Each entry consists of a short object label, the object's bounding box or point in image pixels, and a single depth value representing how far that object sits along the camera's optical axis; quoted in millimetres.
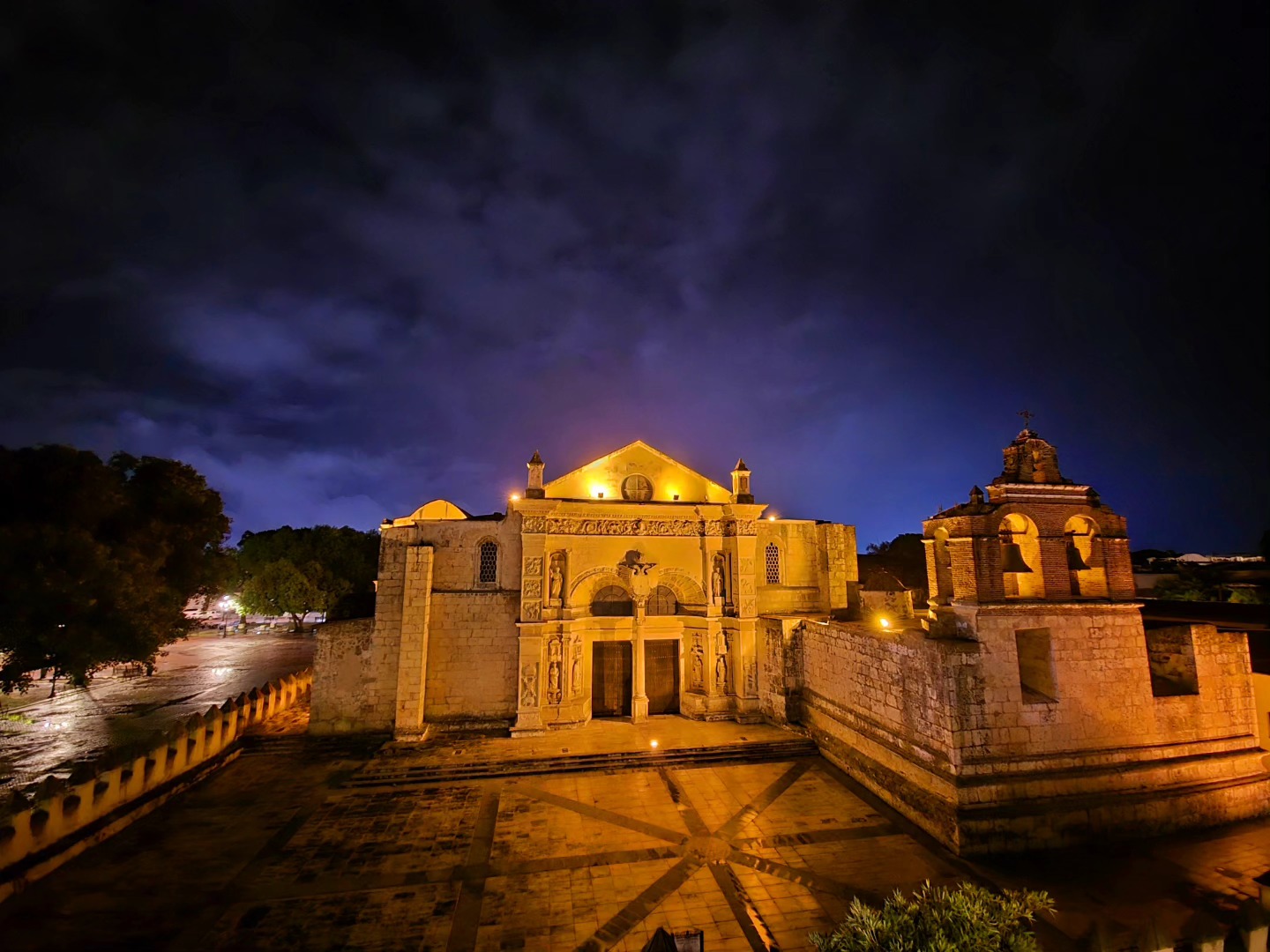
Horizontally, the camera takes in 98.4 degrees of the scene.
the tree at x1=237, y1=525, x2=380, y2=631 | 43594
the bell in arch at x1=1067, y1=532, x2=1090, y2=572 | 13344
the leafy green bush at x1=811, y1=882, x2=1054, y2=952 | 5617
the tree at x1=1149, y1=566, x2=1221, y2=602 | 28344
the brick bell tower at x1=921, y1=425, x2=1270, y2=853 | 11875
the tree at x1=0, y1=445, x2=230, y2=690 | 14078
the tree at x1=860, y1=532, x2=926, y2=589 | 35781
